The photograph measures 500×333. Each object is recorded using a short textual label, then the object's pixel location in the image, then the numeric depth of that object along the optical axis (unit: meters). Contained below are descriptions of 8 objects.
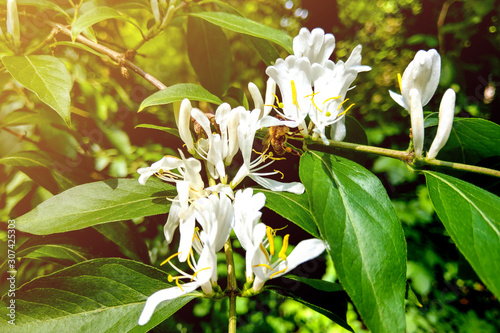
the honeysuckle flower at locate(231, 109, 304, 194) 0.14
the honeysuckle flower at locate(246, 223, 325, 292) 0.13
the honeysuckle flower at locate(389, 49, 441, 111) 0.14
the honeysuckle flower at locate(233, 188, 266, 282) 0.12
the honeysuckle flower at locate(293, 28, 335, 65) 0.15
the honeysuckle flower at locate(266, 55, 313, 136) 0.14
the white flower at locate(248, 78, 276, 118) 0.15
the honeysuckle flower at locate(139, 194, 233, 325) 0.12
